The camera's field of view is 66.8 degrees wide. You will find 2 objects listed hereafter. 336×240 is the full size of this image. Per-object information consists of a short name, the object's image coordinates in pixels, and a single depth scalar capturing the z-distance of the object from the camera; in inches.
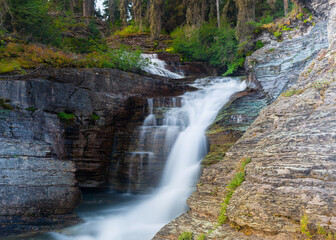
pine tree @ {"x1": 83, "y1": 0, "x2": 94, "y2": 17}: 1055.0
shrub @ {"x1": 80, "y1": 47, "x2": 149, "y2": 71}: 534.3
